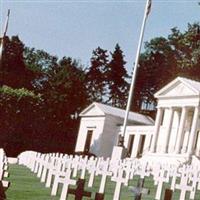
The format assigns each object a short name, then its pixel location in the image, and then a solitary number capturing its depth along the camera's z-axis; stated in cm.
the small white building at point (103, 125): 7031
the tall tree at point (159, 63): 8439
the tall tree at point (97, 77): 9775
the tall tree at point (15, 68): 8362
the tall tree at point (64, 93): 7875
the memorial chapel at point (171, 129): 5488
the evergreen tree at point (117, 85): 9975
